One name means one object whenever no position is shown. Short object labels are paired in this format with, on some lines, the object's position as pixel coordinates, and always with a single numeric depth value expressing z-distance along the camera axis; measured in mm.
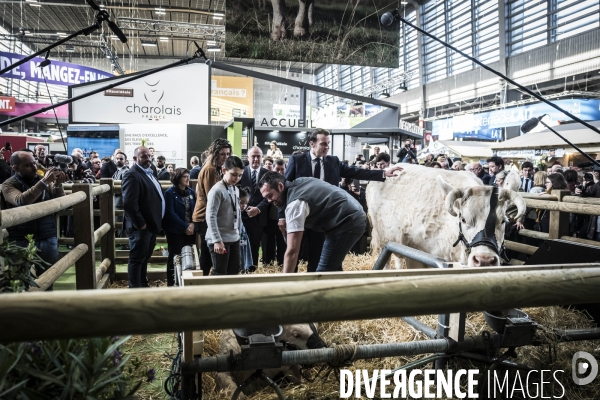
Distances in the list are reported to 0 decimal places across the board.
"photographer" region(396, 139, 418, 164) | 9102
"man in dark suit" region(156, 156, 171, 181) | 8969
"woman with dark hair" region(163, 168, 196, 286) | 4832
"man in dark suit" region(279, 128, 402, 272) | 5094
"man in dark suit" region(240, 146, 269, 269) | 5711
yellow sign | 31359
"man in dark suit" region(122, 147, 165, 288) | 4496
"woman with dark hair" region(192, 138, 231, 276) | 4652
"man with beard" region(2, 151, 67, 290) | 3535
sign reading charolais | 12242
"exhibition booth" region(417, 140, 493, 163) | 18000
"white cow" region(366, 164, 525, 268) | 3582
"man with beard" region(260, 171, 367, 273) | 3717
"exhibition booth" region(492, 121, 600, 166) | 9828
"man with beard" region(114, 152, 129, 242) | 7232
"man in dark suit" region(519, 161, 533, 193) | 9125
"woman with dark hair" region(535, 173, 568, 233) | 5902
